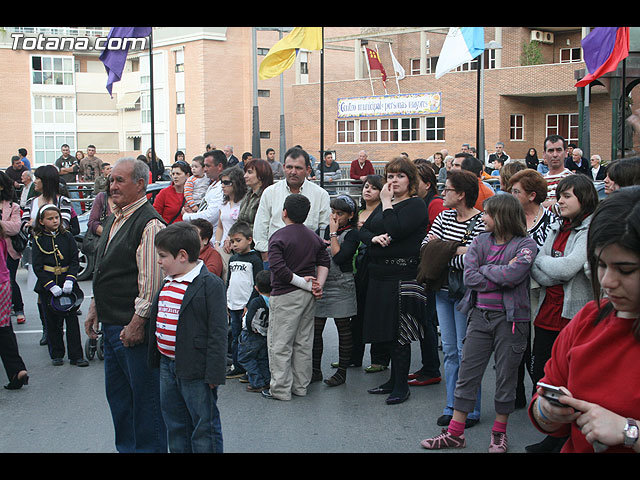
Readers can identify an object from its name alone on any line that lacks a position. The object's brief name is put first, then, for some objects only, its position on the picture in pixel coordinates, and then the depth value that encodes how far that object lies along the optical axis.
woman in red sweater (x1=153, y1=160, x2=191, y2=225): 9.09
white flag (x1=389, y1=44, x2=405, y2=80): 48.82
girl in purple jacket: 5.21
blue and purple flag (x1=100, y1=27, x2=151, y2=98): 14.28
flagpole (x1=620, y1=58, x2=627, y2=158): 12.45
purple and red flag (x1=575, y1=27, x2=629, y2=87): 10.70
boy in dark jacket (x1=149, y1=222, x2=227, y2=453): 4.35
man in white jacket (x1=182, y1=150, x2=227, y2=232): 8.34
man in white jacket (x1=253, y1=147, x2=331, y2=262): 7.23
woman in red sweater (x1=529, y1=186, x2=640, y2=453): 2.10
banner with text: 49.03
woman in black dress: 6.27
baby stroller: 7.73
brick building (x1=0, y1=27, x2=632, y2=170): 45.72
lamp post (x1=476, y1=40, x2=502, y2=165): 13.12
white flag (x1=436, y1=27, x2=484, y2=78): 13.04
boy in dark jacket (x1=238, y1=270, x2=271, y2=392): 6.90
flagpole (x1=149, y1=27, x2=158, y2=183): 14.09
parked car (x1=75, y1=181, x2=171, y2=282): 12.82
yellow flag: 12.91
